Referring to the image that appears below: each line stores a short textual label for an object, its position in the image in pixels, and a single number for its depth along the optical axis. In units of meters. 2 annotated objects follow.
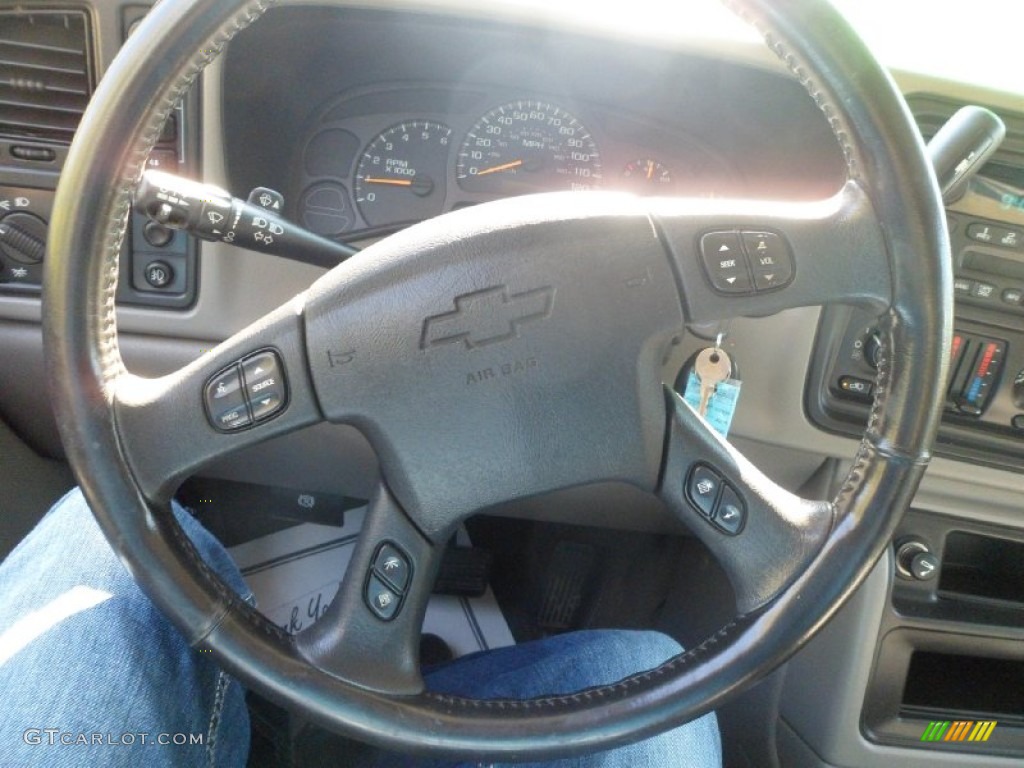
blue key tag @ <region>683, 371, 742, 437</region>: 0.95
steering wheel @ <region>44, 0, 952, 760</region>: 0.69
